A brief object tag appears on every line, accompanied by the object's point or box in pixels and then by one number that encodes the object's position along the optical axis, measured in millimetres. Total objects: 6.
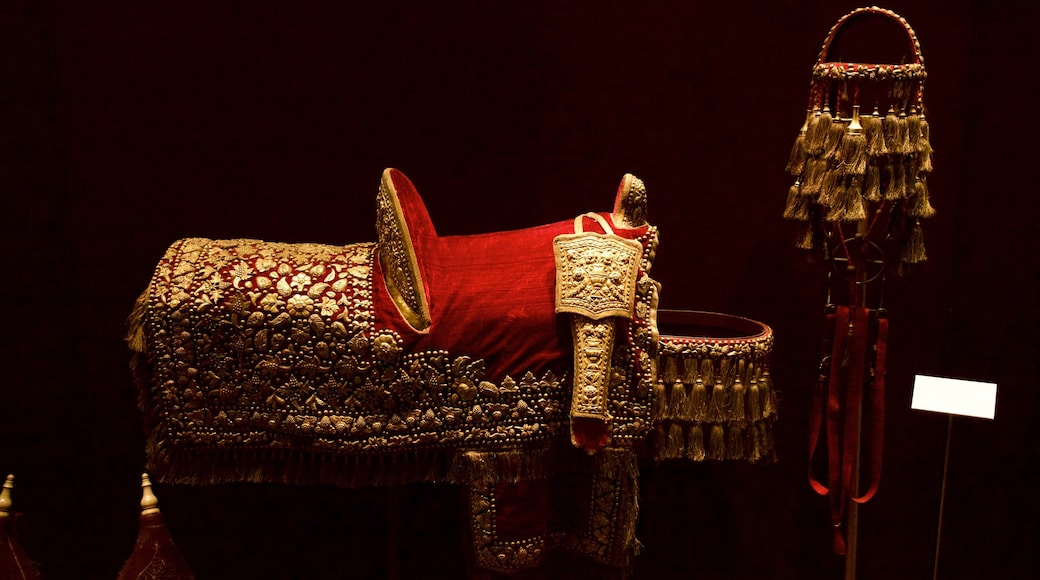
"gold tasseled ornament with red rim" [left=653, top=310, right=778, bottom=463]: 2018
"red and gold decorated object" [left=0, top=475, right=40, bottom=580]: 1807
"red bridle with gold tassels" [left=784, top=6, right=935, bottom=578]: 1996
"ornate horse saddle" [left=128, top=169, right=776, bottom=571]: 1934
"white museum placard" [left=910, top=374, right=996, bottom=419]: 2117
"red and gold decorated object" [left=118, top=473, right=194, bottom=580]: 1802
